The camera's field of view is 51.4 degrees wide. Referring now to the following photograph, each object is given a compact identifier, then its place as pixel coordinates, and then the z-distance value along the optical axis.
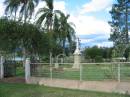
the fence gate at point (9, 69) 10.52
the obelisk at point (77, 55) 16.63
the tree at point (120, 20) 23.24
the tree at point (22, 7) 14.44
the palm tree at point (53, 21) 17.84
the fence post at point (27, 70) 8.80
